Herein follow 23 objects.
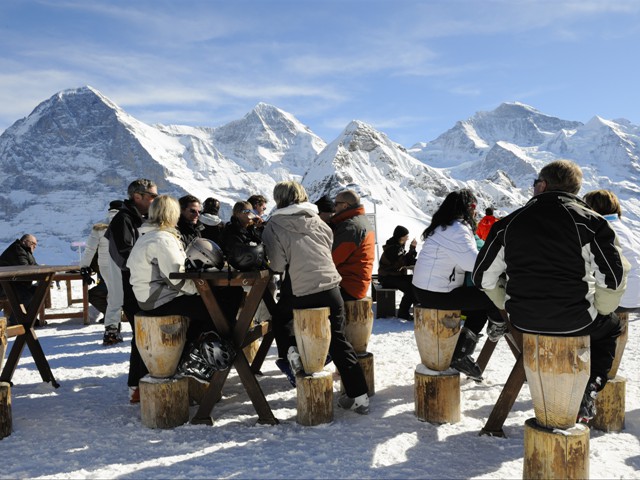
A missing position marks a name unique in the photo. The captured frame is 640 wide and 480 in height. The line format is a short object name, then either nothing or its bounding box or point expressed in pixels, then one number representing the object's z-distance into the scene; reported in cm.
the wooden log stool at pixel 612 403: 362
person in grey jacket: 394
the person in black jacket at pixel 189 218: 520
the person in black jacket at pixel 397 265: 878
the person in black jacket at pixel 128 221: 525
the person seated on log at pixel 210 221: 649
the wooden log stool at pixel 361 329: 450
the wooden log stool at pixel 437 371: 377
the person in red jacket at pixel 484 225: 938
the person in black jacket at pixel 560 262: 275
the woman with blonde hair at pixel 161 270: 389
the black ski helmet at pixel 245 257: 369
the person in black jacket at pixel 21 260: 802
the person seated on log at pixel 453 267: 391
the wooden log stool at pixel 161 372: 377
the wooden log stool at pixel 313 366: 377
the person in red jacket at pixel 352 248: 456
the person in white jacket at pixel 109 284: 683
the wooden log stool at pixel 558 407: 268
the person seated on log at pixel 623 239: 384
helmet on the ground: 373
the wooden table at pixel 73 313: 855
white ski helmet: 378
